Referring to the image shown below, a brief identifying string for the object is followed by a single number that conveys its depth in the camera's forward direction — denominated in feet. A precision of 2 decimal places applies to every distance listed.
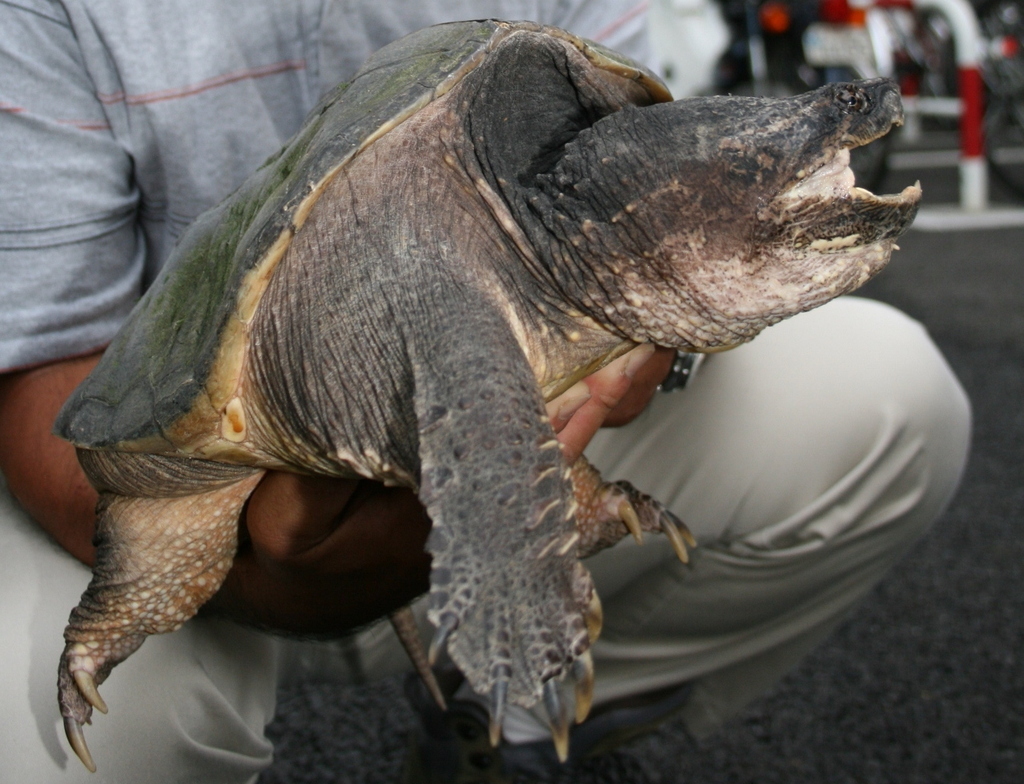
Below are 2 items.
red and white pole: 16.85
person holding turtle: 3.92
